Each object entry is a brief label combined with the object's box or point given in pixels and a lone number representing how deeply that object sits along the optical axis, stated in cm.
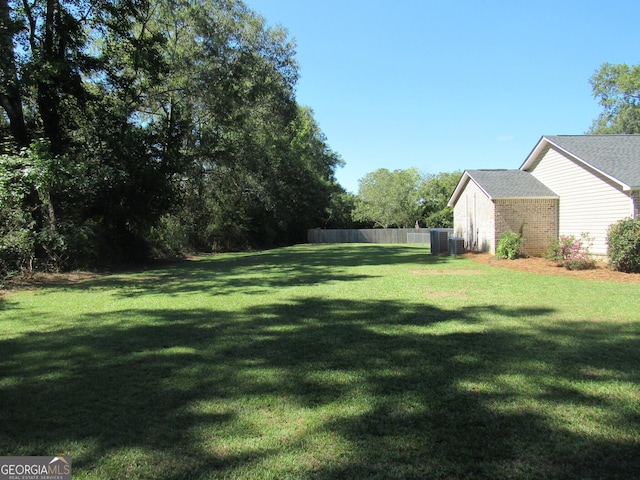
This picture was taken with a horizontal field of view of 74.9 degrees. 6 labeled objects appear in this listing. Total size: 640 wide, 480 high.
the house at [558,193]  1370
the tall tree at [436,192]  5416
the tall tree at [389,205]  4841
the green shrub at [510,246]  1602
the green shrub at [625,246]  1138
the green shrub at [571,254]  1282
